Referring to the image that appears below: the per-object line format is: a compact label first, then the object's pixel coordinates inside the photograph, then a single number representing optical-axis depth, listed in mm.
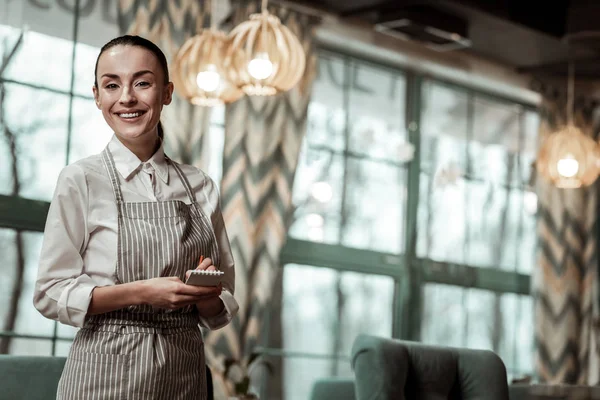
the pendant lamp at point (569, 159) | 5605
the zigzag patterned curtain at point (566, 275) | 6703
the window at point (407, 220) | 5402
